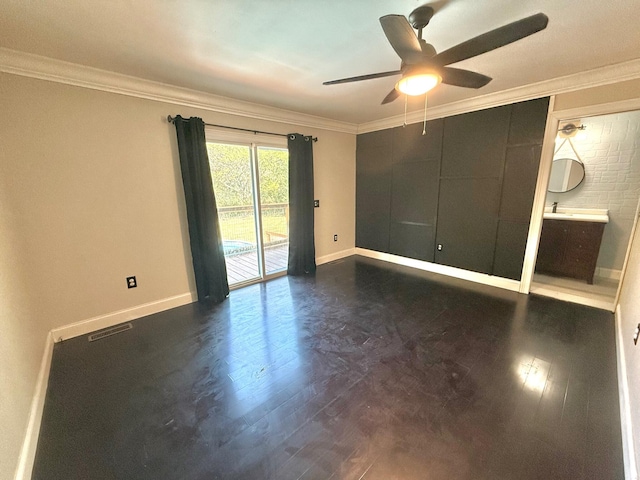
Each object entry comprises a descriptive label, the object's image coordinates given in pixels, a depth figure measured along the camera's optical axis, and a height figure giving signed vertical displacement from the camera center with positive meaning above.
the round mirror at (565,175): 3.77 +0.09
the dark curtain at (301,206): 3.85 -0.33
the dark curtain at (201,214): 2.83 -0.31
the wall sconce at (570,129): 3.66 +0.72
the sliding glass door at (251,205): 3.36 -0.27
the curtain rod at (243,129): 2.76 +0.70
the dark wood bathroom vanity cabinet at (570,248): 3.34 -0.88
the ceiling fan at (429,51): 1.29 +0.74
